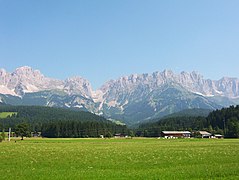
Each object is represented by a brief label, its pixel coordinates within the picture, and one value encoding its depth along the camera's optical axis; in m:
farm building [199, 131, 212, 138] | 188.82
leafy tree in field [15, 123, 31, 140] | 163.12
